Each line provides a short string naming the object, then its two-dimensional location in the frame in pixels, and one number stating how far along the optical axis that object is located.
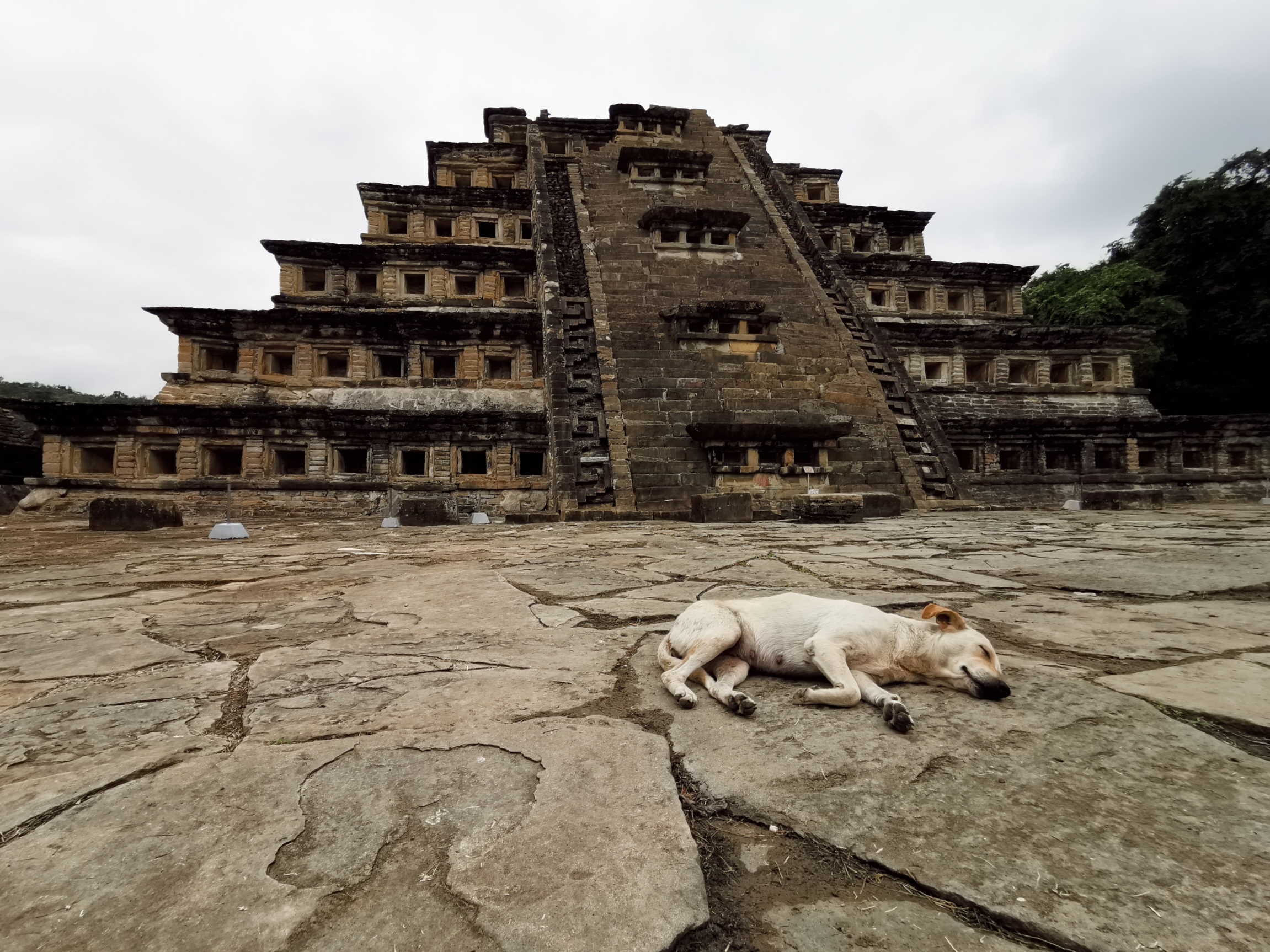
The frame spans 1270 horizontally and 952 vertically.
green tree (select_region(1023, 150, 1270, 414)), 22.89
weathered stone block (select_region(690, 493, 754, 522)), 8.16
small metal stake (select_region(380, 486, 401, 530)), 9.42
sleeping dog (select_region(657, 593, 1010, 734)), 1.73
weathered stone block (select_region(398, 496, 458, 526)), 9.79
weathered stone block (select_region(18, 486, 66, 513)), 12.43
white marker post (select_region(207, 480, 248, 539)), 7.13
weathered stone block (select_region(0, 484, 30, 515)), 13.15
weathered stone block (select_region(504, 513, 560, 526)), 8.78
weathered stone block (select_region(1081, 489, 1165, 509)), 10.85
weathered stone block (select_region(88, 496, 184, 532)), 8.59
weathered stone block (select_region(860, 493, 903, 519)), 8.84
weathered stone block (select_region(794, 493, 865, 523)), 8.16
